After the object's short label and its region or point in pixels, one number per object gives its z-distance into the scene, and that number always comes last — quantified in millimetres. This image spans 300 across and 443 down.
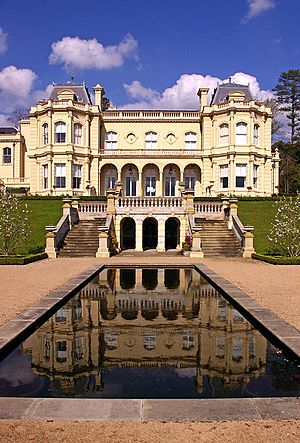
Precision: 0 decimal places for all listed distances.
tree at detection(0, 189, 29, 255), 23188
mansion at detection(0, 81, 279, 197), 44906
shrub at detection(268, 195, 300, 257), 22953
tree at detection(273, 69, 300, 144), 68000
